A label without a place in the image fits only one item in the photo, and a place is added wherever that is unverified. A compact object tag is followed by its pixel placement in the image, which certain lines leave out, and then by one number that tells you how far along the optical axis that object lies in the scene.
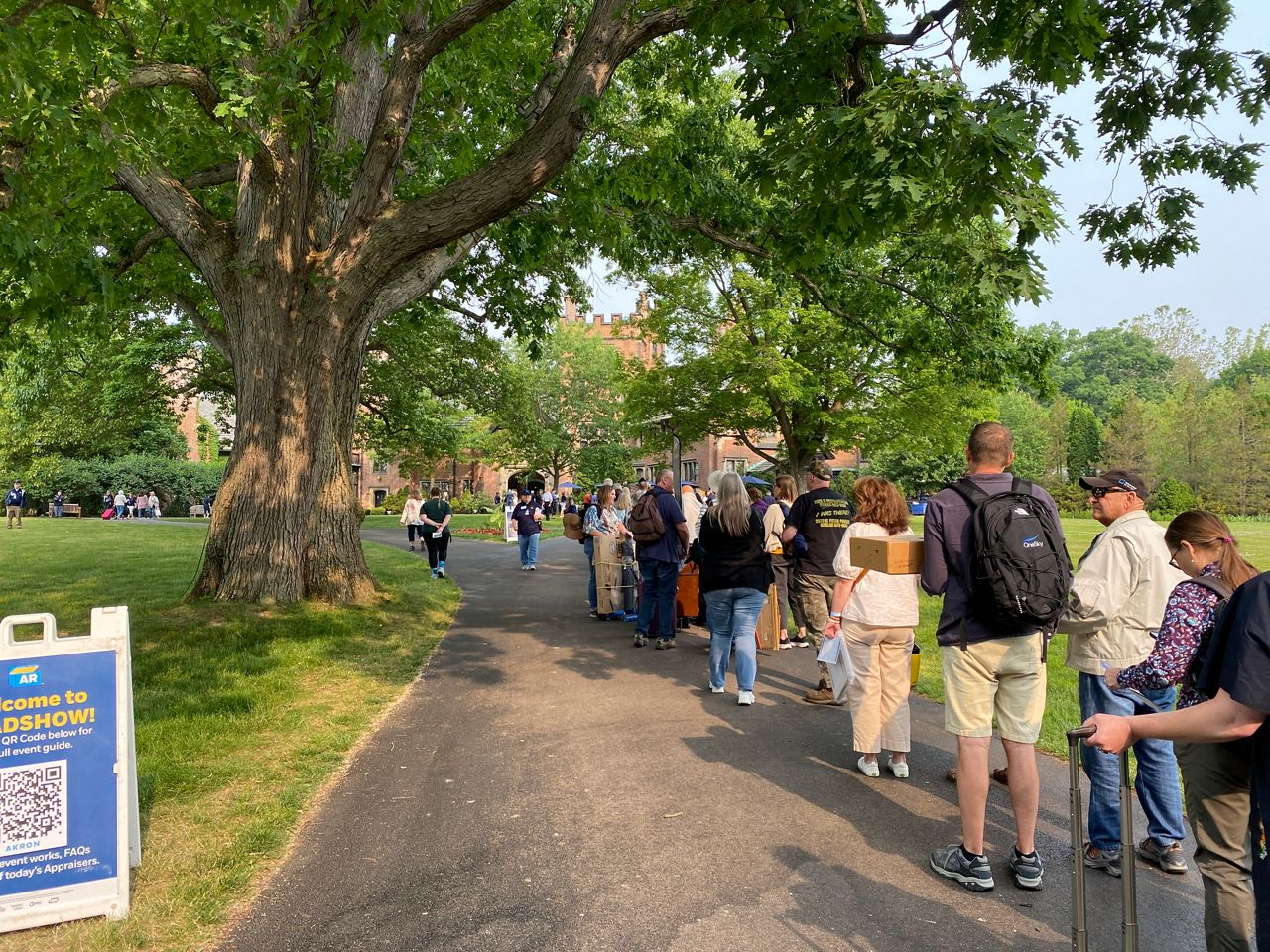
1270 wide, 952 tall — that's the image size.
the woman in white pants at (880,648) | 5.09
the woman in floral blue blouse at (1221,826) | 2.43
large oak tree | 5.40
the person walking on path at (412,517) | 22.88
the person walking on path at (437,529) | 16.06
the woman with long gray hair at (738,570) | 6.69
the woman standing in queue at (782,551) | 8.60
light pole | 25.84
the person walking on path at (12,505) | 32.59
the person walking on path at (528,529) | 18.03
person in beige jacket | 3.80
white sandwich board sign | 3.19
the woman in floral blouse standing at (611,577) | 11.37
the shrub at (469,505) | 56.41
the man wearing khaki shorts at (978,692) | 3.63
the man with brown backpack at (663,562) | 8.73
